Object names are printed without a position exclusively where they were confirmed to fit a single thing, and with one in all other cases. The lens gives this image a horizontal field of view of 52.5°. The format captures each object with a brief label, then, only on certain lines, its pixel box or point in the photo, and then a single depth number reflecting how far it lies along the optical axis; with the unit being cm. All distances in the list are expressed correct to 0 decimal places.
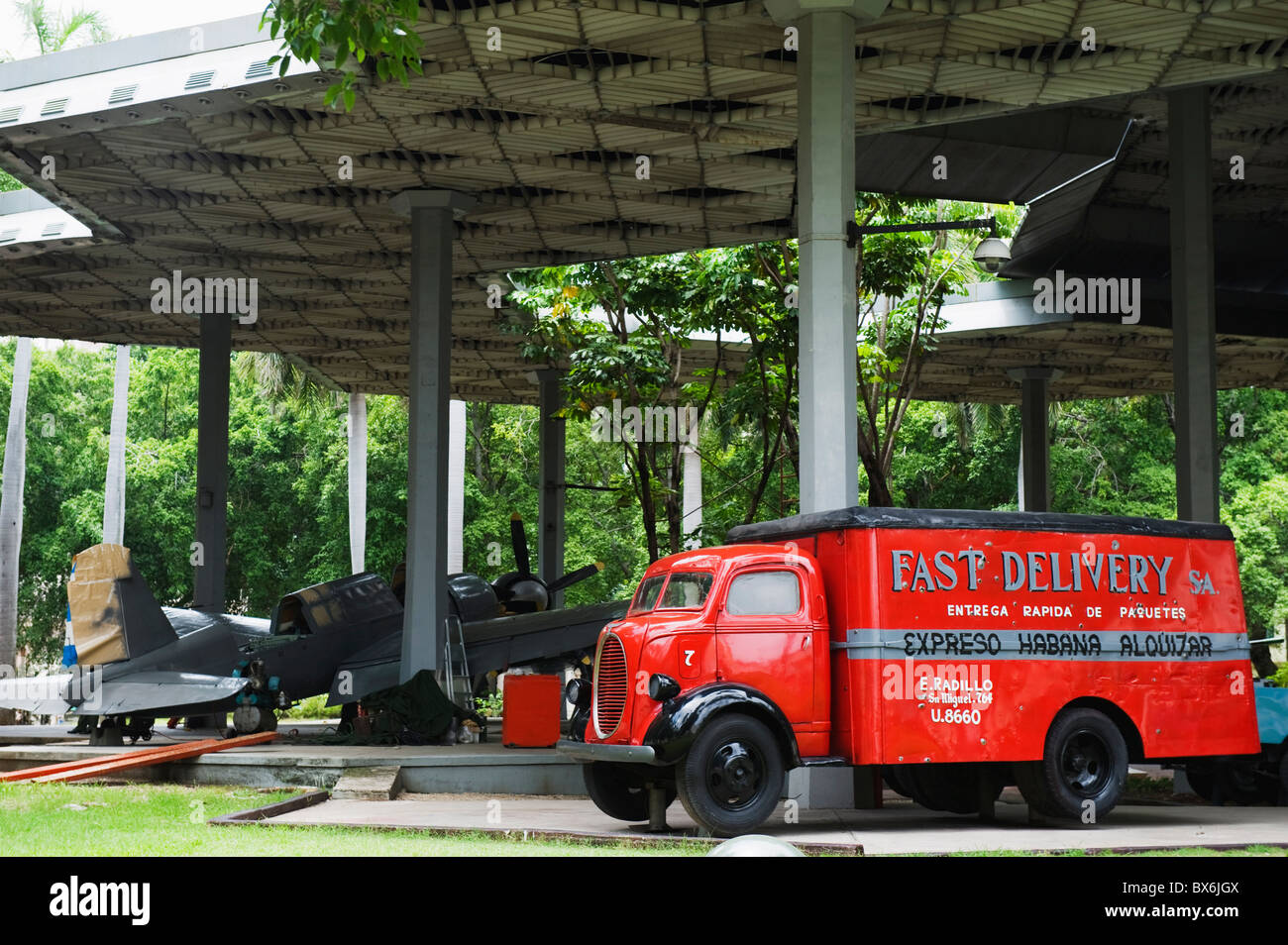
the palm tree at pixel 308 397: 4269
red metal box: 1981
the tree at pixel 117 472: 4234
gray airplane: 1969
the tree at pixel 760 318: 2561
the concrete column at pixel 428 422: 2148
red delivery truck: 1173
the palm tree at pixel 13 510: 3869
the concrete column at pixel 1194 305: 1884
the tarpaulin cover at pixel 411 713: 1998
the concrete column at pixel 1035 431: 3462
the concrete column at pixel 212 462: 2688
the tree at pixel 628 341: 2645
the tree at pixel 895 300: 2492
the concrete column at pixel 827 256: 1461
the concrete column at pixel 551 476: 3425
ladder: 2197
